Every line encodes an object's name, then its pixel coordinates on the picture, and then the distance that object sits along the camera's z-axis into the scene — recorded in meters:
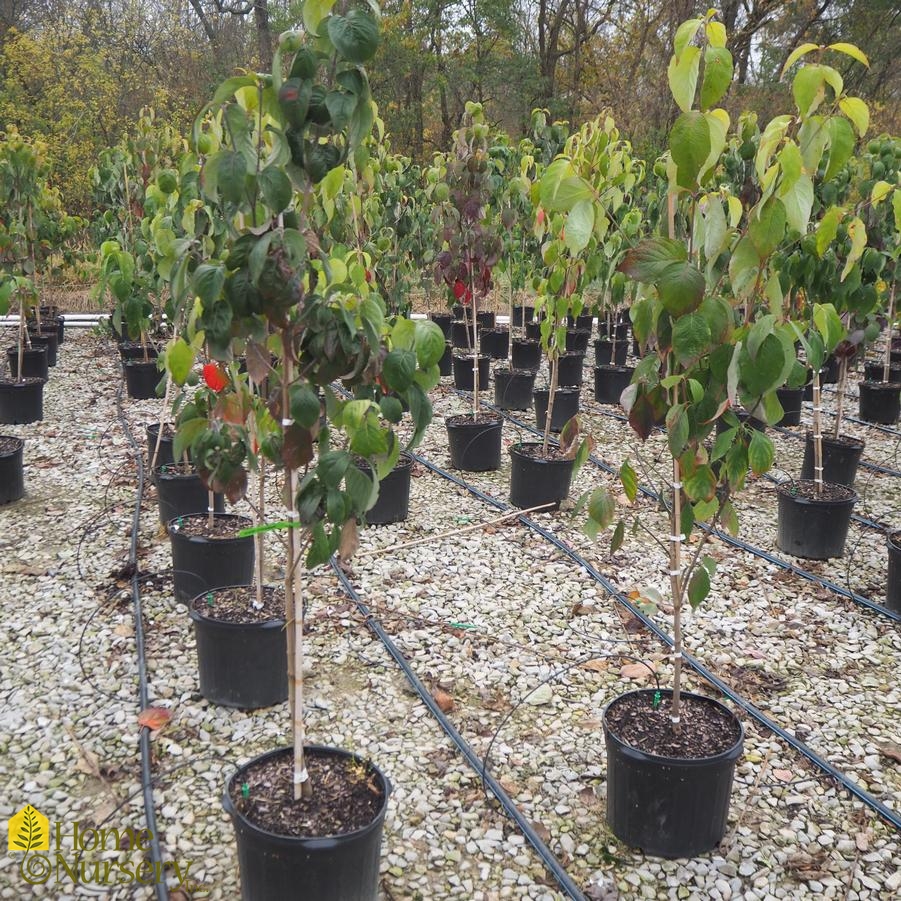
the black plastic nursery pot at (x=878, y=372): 7.49
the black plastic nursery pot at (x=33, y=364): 7.48
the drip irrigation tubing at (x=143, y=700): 2.09
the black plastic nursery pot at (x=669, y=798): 2.13
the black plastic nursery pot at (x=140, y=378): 7.06
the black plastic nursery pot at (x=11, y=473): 4.55
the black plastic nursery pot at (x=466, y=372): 7.53
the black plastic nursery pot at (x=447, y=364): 8.53
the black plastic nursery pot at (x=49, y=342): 8.25
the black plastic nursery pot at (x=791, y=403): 6.48
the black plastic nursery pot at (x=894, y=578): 3.49
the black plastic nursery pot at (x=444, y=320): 10.05
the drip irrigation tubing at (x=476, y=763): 2.10
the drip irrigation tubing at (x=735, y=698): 2.37
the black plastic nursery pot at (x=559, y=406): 6.20
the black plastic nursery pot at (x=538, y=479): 4.66
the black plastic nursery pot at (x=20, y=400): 6.10
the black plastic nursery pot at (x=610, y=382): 7.05
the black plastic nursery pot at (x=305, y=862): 1.82
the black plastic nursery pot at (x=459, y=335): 9.24
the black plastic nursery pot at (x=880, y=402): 6.60
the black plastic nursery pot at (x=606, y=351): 8.27
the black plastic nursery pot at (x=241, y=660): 2.72
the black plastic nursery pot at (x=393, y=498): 4.46
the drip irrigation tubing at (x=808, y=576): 3.54
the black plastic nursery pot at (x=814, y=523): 4.03
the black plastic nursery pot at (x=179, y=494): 4.12
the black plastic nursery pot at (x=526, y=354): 8.17
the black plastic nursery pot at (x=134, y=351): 7.91
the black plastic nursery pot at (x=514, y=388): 6.73
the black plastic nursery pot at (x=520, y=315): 11.13
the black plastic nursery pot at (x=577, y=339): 8.85
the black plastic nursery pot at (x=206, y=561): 3.36
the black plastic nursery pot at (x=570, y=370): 7.47
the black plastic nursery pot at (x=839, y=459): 4.93
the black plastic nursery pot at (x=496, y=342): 8.87
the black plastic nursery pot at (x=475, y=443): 5.35
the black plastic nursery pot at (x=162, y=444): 4.81
